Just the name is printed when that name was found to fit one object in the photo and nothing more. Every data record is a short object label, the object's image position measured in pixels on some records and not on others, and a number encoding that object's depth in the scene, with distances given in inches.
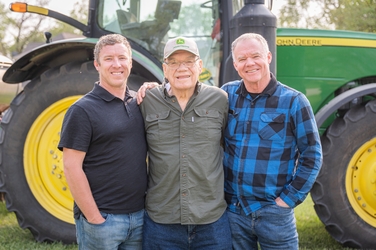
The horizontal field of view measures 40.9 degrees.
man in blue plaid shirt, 98.7
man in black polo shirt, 93.0
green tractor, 153.8
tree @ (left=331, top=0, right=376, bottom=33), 606.7
